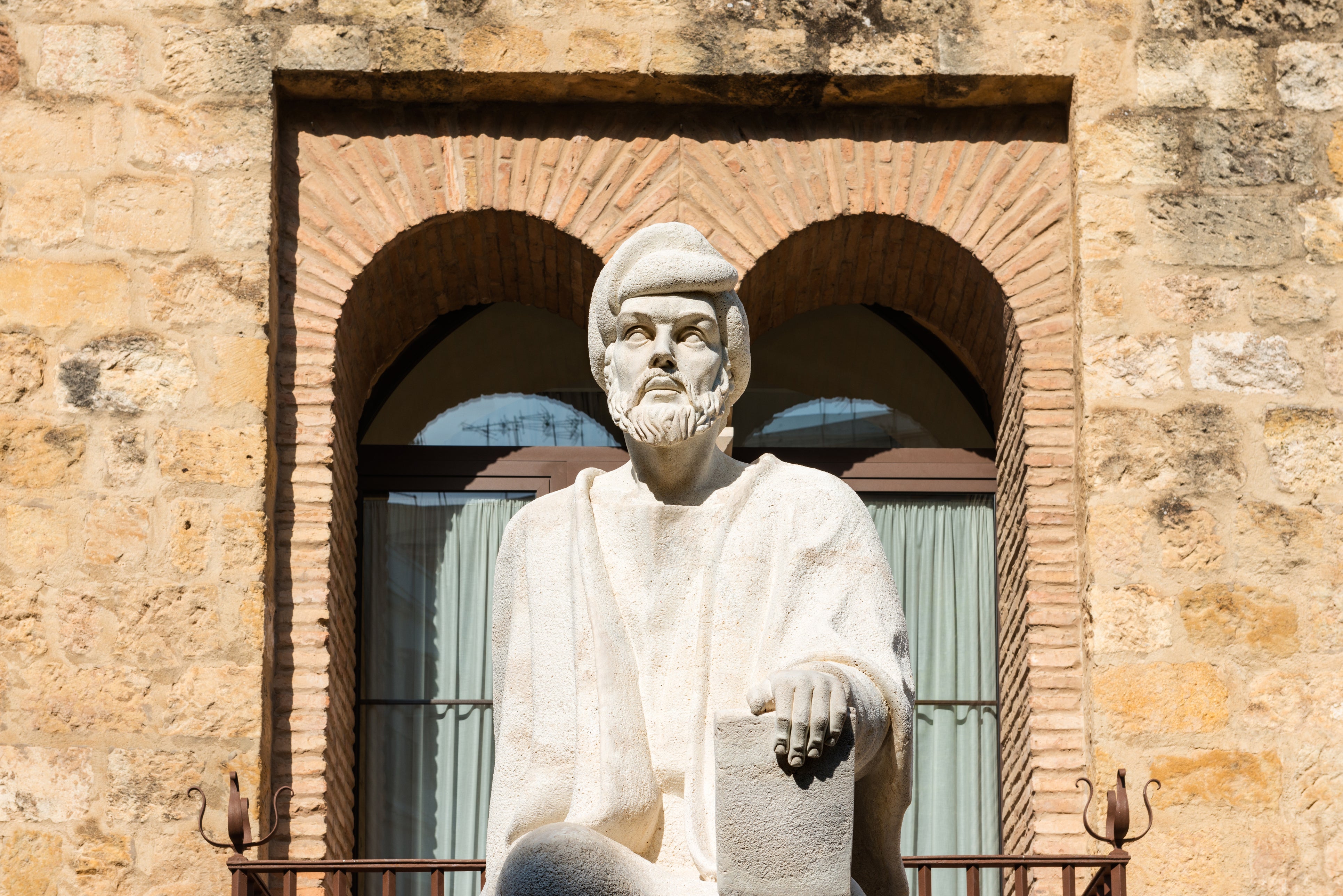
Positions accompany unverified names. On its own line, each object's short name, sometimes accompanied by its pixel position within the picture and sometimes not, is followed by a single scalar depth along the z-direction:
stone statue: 3.83
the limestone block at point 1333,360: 7.22
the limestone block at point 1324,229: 7.32
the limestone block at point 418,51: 7.46
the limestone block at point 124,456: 7.02
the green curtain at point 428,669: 7.71
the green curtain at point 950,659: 7.73
